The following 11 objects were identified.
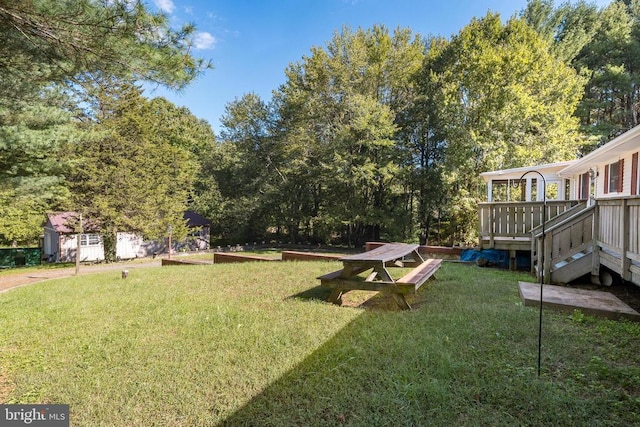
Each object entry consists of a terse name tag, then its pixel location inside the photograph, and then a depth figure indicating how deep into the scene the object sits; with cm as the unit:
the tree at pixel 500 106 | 1486
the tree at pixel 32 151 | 804
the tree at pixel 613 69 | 1952
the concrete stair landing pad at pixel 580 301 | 391
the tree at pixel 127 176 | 1683
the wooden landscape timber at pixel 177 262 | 1067
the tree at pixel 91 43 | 337
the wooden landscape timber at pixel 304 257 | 937
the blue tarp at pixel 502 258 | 814
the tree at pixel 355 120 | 1848
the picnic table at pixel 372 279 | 441
